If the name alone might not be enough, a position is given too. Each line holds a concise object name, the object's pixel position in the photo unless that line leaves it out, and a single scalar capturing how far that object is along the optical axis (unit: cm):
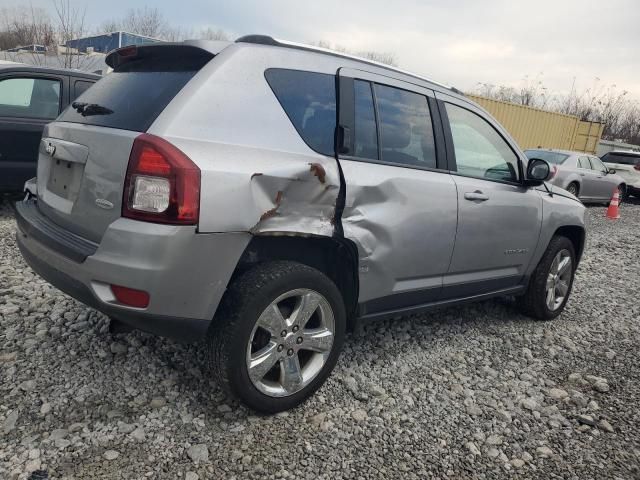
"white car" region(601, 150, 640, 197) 1519
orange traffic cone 1178
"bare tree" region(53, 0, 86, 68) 1681
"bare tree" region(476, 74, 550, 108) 3629
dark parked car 560
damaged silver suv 211
